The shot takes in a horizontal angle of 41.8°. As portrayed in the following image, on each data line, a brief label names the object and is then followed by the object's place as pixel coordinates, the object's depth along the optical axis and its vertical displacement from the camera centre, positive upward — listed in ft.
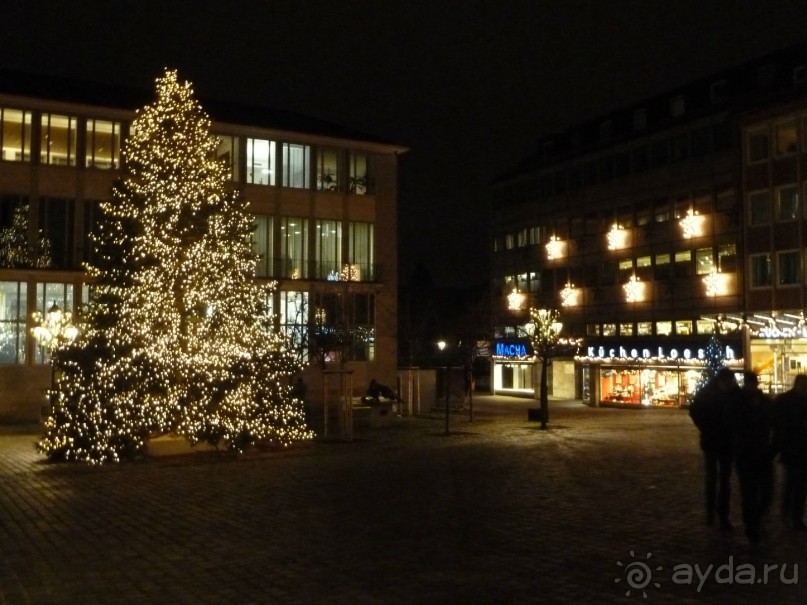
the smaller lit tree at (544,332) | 115.75 +3.42
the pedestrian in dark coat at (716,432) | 39.86 -2.67
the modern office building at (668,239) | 151.02 +20.62
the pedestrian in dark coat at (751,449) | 36.86 -3.09
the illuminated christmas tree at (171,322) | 74.74 +3.16
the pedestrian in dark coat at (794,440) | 38.99 -2.90
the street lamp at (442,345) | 184.24 +3.26
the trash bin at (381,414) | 112.06 -5.44
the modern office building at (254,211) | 138.82 +22.10
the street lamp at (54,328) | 87.92 +3.33
